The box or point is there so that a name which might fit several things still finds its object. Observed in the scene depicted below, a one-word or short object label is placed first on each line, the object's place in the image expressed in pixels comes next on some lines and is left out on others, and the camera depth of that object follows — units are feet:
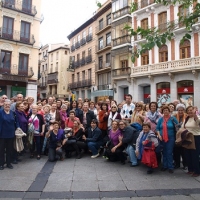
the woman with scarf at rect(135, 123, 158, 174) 18.33
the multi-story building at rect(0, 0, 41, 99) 70.13
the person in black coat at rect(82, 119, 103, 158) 23.58
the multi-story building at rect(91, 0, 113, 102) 87.51
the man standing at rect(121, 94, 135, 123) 24.89
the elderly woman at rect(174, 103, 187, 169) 19.25
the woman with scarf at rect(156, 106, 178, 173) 18.53
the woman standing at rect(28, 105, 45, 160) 23.03
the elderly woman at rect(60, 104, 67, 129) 25.32
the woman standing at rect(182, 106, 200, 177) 17.63
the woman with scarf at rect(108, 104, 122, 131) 23.92
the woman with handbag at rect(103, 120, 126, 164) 21.18
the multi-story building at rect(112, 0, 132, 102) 75.77
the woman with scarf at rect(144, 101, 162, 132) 20.77
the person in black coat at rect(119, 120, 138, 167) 20.53
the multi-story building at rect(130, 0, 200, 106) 58.44
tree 14.71
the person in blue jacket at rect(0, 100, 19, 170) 18.76
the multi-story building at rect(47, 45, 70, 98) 127.75
